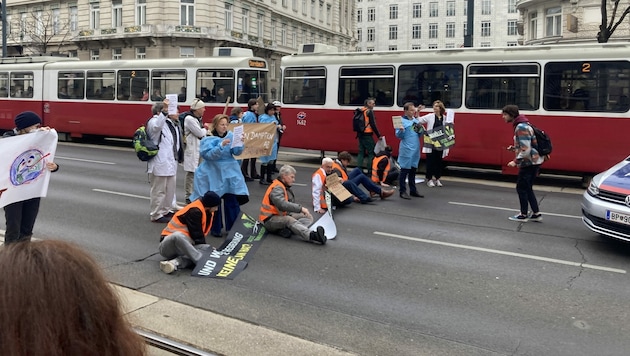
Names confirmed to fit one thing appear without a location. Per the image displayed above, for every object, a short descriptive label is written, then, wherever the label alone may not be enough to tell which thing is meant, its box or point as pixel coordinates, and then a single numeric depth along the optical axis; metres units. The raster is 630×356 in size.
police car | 6.97
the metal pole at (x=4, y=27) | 28.96
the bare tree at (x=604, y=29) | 20.18
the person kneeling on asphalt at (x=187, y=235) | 6.39
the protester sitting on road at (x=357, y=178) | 10.77
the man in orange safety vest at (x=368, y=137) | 13.31
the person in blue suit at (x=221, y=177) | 7.77
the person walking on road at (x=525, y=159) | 8.85
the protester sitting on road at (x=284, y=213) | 7.86
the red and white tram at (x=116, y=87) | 19.09
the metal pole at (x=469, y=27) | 17.88
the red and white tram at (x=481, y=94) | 12.65
